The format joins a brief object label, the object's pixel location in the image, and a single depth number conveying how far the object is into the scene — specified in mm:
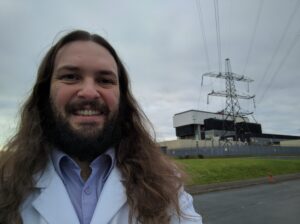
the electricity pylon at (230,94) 43308
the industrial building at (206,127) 50967
